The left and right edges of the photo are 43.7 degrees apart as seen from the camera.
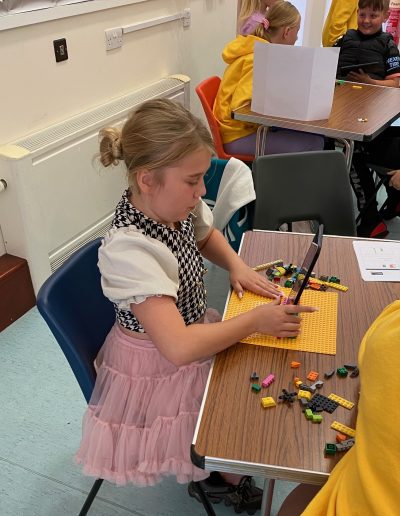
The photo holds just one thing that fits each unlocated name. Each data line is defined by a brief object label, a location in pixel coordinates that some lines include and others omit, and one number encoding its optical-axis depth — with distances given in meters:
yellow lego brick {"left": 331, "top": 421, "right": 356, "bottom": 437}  0.85
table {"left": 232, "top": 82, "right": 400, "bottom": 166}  2.38
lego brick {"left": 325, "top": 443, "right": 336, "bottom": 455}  0.81
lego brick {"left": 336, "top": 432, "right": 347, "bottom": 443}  0.83
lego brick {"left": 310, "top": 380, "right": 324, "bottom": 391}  0.95
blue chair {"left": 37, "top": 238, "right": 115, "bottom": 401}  1.05
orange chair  2.73
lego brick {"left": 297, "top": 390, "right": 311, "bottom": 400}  0.92
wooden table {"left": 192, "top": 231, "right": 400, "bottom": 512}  0.80
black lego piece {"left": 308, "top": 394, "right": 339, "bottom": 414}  0.90
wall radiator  2.09
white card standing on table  2.25
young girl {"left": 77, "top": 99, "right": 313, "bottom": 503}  1.02
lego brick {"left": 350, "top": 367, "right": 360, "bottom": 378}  0.98
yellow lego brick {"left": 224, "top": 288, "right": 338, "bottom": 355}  1.05
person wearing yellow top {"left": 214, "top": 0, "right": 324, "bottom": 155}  2.70
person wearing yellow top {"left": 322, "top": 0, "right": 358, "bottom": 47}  4.03
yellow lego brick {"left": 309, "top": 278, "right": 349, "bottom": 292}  1.25
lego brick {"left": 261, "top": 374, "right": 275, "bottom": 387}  0.95
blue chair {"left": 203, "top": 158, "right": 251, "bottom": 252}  2.06
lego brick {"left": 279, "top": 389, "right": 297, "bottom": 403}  0.92
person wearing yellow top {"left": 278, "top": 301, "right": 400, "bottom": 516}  0.60
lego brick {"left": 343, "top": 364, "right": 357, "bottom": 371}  0.99
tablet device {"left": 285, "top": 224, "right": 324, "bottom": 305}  1.00
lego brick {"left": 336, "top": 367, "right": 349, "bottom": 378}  0.97
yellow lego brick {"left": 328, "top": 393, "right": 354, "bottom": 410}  0.91
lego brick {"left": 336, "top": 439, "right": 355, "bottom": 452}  0.81
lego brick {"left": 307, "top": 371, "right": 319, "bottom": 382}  0.97
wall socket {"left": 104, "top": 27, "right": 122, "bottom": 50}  2.49
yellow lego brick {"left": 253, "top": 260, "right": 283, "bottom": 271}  1.34
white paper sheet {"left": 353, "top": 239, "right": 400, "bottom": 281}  1.31
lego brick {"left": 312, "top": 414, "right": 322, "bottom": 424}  0.87
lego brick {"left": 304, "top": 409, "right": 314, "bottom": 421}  0.88
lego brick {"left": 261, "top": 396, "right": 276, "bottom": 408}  0.90
